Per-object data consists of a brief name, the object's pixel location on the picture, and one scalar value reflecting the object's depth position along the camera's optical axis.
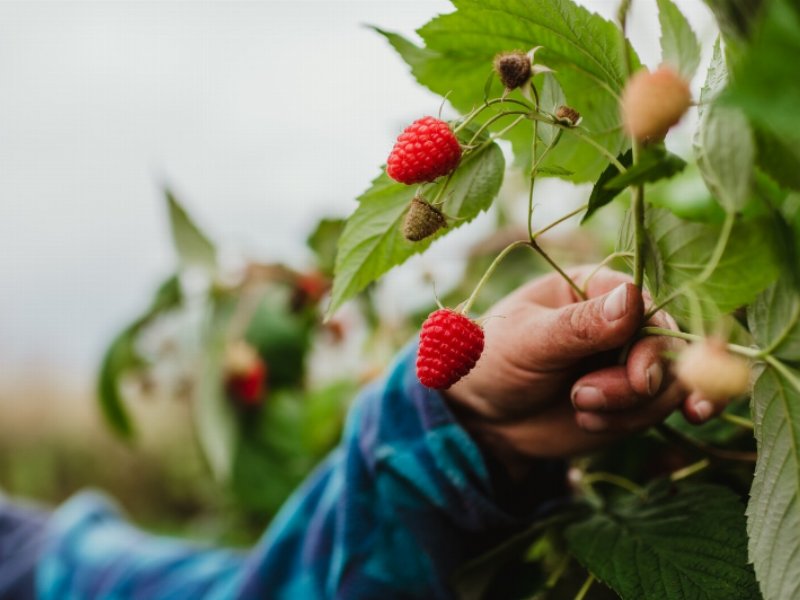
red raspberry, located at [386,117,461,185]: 0.26
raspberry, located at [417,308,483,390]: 0.27
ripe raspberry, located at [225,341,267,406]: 0.85
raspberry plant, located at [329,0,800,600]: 0.20
